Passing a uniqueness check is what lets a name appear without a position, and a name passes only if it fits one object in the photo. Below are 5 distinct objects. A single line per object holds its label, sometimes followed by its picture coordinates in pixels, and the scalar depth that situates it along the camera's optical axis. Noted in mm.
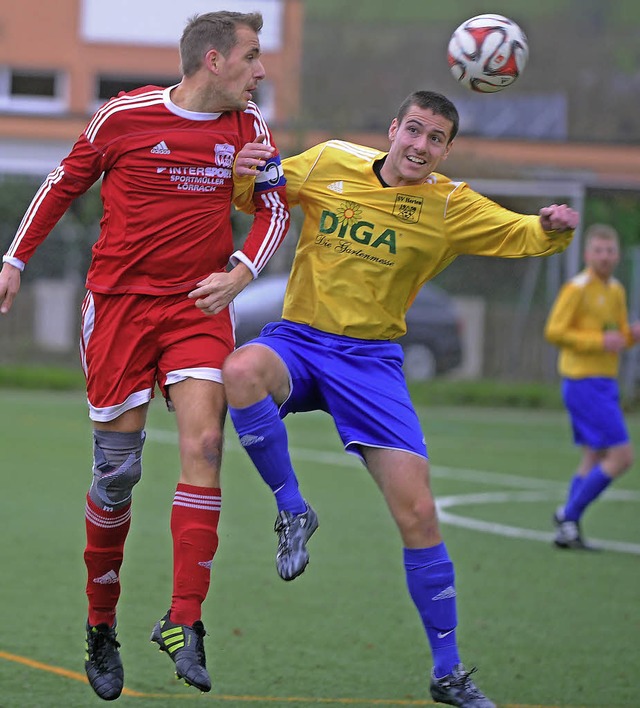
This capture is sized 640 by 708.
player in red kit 11547
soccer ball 12539
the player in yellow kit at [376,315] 11789
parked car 45344
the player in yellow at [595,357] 22328
